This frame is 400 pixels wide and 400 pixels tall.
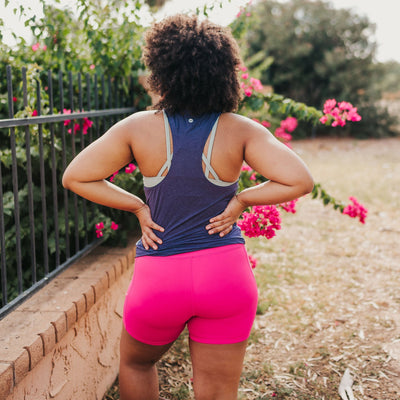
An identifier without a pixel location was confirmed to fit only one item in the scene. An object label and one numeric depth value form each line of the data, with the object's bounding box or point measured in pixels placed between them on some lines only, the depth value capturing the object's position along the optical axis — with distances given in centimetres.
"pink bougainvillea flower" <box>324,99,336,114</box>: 351
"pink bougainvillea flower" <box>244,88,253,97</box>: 374
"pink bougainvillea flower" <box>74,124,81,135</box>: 323
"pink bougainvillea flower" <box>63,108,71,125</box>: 320
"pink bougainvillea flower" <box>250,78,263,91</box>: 381
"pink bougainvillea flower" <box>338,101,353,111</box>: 341
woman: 173
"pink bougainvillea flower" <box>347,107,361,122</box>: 341
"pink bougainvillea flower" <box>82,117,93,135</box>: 316
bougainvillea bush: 327
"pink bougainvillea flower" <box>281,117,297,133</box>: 532
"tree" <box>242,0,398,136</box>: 1608
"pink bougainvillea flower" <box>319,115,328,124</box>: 356
